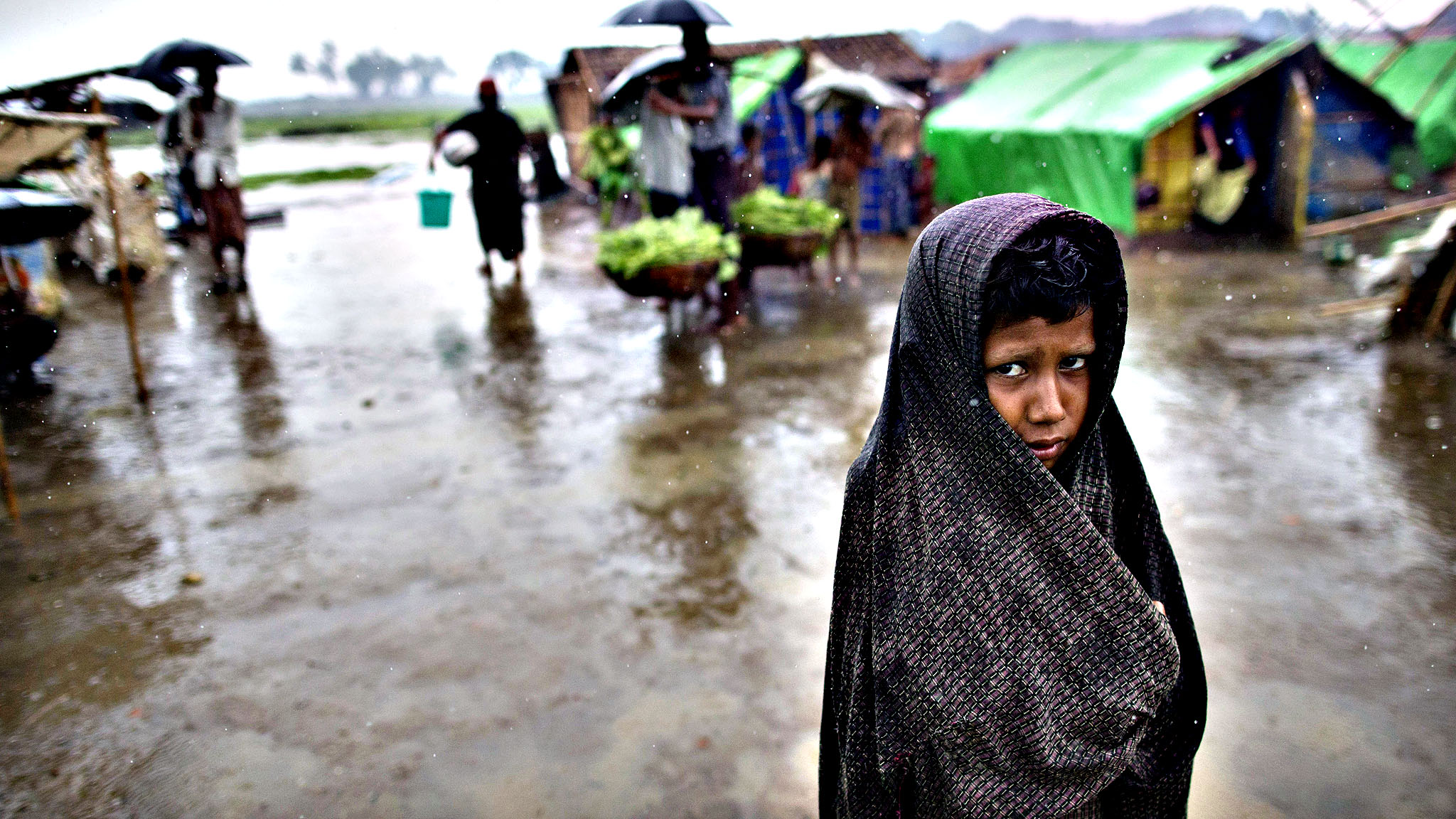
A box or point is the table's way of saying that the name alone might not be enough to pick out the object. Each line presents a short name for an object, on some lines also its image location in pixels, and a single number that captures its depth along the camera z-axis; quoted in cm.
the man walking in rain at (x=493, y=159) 877
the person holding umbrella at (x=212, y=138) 802
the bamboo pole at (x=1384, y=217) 580
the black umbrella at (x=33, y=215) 470
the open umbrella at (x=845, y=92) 886
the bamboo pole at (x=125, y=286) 503
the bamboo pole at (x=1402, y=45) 506
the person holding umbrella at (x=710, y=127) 697
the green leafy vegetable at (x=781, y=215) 748
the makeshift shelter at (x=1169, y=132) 1109
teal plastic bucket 932
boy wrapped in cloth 124
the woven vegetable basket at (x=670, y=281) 643
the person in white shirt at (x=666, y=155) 729
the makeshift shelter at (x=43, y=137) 430
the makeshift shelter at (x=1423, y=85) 1286
